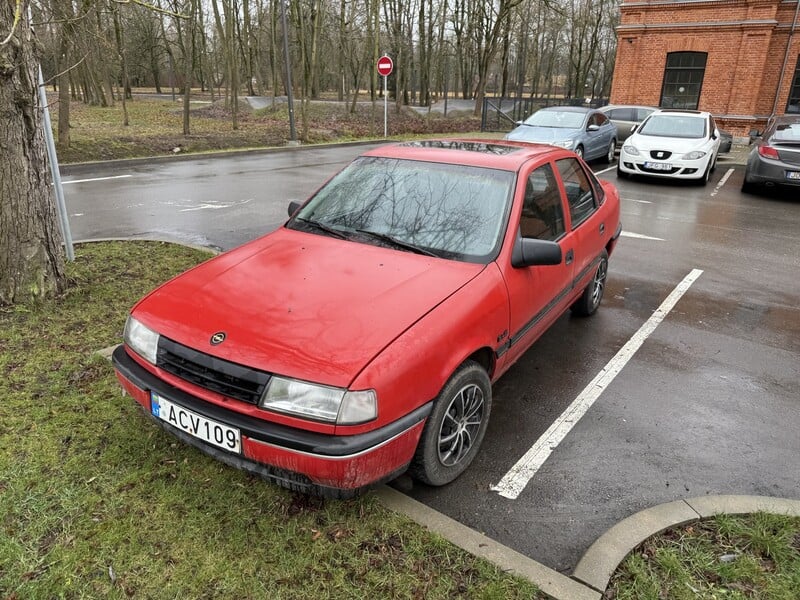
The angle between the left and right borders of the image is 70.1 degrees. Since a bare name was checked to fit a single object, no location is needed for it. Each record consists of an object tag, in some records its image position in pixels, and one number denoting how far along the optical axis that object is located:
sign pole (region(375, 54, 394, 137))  22.16
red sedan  2.43
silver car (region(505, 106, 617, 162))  13.88
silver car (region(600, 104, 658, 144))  18.48
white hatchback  12.55
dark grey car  11.06
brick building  20.11
